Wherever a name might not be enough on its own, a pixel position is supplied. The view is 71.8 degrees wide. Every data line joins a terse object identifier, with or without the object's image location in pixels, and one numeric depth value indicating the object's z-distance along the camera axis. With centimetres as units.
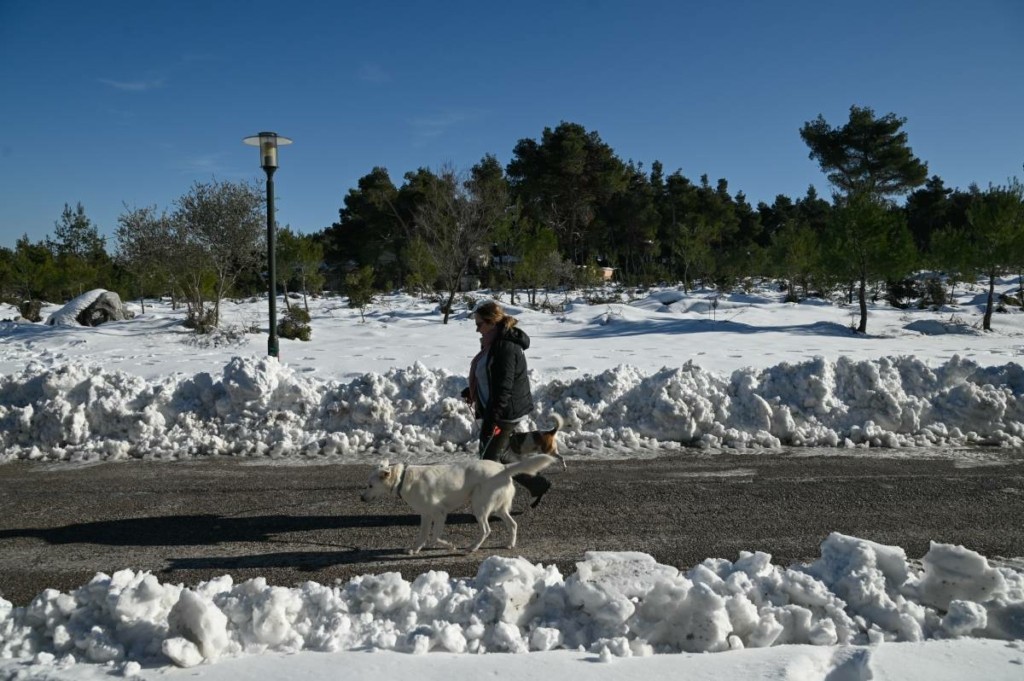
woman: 593
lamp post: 1154
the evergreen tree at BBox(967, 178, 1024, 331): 2584
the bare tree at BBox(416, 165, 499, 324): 2608
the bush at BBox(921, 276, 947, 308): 3173
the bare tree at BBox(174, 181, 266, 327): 2084
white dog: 523
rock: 2227
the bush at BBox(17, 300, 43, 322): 2440
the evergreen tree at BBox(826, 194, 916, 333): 2422
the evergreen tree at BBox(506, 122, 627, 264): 4147
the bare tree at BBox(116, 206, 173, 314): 2102
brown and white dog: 627
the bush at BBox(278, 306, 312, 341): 1814
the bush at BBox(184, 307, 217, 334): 1953
